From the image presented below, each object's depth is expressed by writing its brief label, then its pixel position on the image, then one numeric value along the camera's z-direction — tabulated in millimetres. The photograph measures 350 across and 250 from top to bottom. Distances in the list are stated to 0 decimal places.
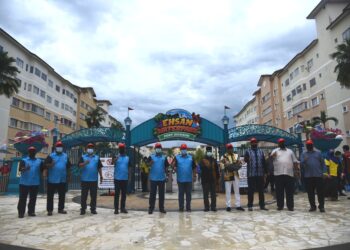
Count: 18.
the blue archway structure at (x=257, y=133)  15352
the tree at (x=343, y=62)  24555
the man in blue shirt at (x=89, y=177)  8406
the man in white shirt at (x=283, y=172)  8461
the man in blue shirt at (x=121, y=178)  8547
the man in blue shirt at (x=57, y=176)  8281
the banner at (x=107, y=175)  13695
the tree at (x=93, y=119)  50438
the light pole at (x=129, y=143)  15086
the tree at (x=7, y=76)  25948
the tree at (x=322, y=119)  32781
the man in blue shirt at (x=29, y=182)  7777
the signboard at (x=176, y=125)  15109
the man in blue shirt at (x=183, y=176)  8648
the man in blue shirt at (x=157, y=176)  8424
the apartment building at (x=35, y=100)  32875
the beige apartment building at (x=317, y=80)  32062
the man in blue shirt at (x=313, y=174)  8215
